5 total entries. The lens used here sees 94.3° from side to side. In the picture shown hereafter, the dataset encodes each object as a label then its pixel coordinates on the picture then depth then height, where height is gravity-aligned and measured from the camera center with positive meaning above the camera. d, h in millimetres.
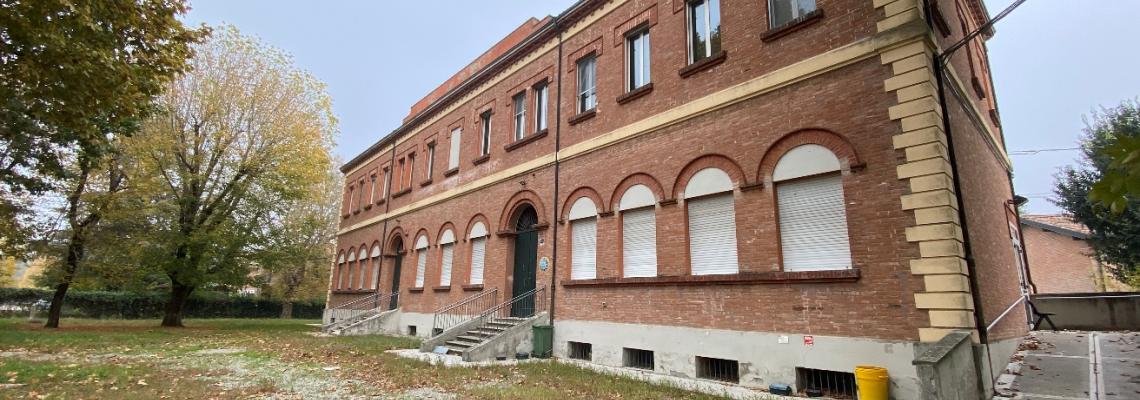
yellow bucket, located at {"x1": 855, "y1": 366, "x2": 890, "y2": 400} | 6504 -735
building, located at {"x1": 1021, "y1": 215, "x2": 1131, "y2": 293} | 23297 +2888
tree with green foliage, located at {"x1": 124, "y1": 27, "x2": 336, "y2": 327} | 19734 +5523
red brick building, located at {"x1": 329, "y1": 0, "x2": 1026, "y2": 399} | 7086 +2232
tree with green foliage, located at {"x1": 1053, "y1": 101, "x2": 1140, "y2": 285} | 17391 +3782
